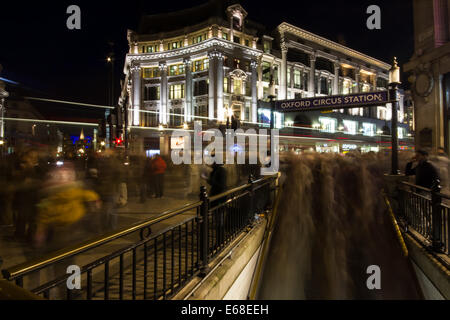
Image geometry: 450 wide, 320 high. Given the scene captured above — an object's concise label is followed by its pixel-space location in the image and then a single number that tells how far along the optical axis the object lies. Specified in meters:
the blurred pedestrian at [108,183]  6.26
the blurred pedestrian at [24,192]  5.03
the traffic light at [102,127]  13.01
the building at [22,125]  33.30
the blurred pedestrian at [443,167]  6.64
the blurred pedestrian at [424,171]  5.71
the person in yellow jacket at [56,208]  4.12
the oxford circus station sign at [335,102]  7.92
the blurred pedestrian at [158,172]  9.97
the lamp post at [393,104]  7.59
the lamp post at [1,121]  25.33
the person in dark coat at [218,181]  6.21
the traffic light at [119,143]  14.74
